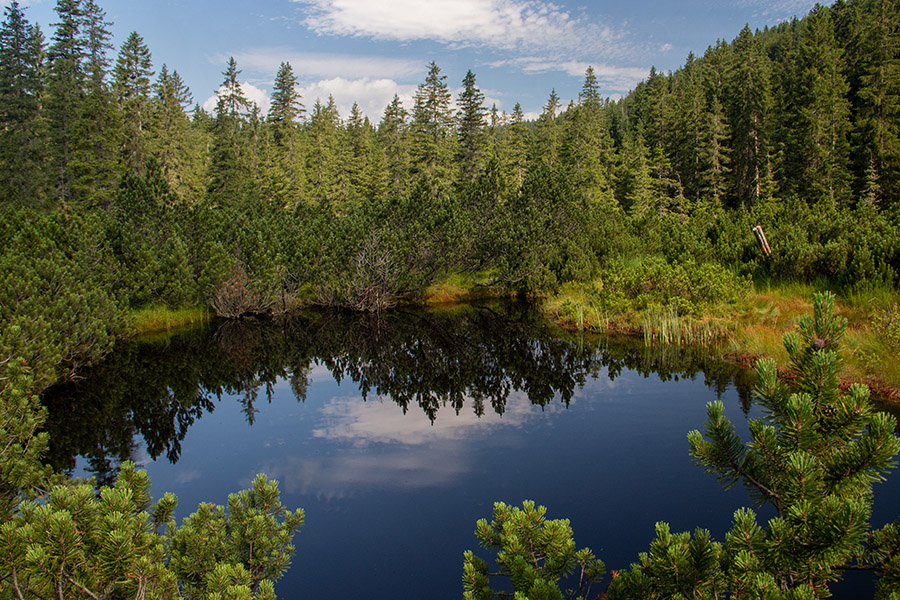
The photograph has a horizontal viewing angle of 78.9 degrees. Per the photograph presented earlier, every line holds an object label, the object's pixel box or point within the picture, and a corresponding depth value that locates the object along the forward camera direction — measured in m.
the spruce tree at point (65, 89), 36.47
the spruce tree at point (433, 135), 49.94
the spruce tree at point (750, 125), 51.69
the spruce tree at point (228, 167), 43.01
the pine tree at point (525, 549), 3.27
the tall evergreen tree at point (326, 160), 54.88
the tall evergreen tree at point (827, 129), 41.47
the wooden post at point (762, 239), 16.16
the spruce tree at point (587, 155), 49.56
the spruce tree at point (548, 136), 58.97
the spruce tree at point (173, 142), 44.34
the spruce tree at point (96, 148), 33.31
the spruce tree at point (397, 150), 55.00
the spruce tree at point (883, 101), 39.44
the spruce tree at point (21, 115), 40.09
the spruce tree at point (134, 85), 39.94
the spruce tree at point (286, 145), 51.44
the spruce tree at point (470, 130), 49.47
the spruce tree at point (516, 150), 58.12
